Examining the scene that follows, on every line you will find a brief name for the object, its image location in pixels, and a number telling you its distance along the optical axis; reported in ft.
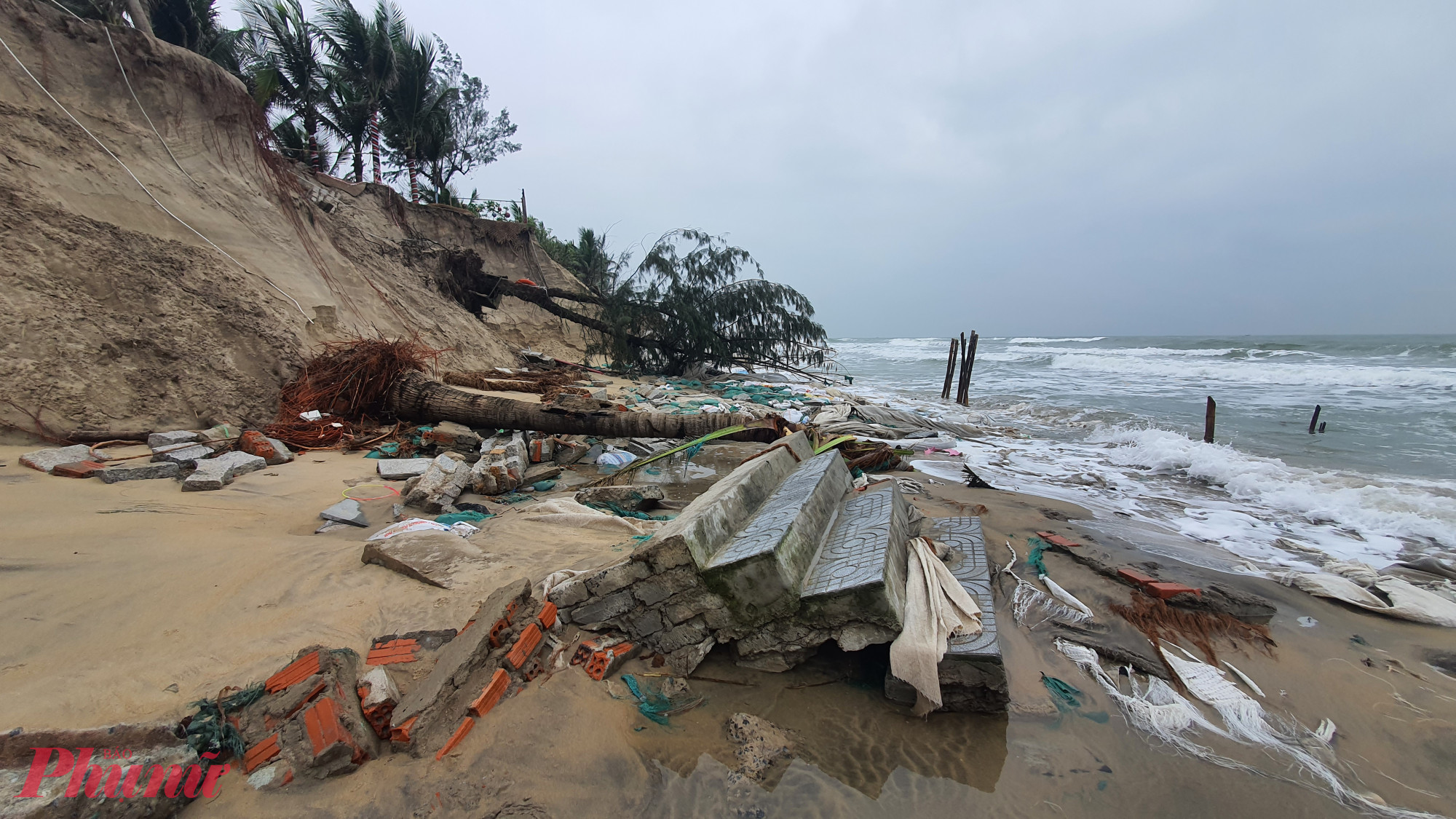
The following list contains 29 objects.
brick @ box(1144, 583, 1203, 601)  9.98
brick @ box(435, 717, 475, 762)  5.81
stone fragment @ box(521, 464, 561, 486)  15.49
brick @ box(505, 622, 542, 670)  6.93
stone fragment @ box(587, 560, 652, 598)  7.54
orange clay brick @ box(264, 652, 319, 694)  5.84
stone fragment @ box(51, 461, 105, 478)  11.25
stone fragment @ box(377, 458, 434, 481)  14.53
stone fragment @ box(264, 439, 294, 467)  14.69
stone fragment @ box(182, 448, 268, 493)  11.60
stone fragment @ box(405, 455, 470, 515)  12.32
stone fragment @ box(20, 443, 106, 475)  11.21
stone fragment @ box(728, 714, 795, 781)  6.22
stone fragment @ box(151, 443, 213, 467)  12.79
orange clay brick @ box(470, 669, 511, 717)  6.28
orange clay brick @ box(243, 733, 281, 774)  5.23
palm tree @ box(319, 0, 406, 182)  51.39
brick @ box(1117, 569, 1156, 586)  10.49
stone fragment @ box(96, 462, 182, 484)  11.30
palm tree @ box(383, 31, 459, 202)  54.54
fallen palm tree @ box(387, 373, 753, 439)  20.26
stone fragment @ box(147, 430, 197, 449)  13.42
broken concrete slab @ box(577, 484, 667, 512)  13.79
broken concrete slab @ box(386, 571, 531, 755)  5.92
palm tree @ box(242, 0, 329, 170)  49.21
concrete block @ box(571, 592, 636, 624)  7.66
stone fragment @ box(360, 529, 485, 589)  8.82
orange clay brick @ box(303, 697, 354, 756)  5.36
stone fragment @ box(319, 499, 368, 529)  11.21
